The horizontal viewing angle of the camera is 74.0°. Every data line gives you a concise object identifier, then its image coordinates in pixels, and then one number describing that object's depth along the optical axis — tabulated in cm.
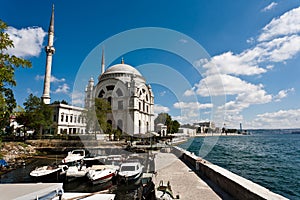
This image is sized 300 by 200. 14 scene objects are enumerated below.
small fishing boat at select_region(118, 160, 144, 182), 1323
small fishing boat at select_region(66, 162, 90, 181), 1505
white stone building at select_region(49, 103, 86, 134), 4619
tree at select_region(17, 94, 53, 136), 3569
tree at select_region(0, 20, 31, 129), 459
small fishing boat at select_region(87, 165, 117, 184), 1348
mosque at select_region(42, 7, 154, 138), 4631
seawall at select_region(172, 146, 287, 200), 641
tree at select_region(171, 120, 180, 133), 8394
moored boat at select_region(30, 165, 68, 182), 1524
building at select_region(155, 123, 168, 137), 6375
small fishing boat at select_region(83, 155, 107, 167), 2064
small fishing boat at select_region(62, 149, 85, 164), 1945
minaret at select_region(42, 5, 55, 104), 4456
